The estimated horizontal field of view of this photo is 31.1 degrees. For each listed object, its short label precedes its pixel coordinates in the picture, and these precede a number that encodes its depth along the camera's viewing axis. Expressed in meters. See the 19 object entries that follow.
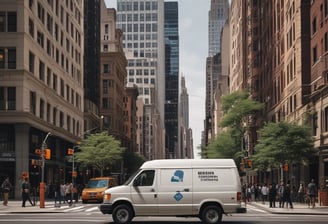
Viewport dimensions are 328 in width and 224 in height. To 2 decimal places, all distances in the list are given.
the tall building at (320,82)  48.75
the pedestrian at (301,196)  48.09
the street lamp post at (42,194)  38.16
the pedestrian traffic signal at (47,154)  42.03
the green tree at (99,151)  74.00
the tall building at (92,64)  101.56
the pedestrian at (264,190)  49.57
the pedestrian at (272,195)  40.47
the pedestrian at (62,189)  42.90
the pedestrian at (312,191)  38.60
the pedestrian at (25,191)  39.16
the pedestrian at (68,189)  42.86
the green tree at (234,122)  78.69
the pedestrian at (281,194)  40.25
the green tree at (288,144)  50.34
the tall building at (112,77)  123.00
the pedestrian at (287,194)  39.06
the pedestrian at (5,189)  40.91
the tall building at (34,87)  54.34
